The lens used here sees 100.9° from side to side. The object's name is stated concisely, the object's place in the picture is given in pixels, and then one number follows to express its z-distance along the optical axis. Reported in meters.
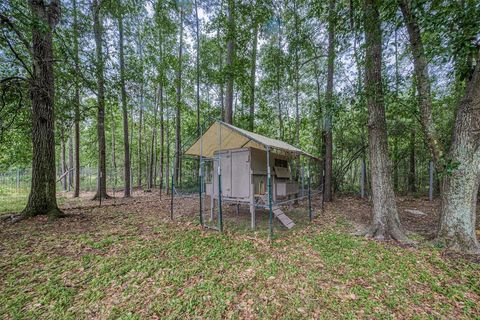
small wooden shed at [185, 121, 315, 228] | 6.33
